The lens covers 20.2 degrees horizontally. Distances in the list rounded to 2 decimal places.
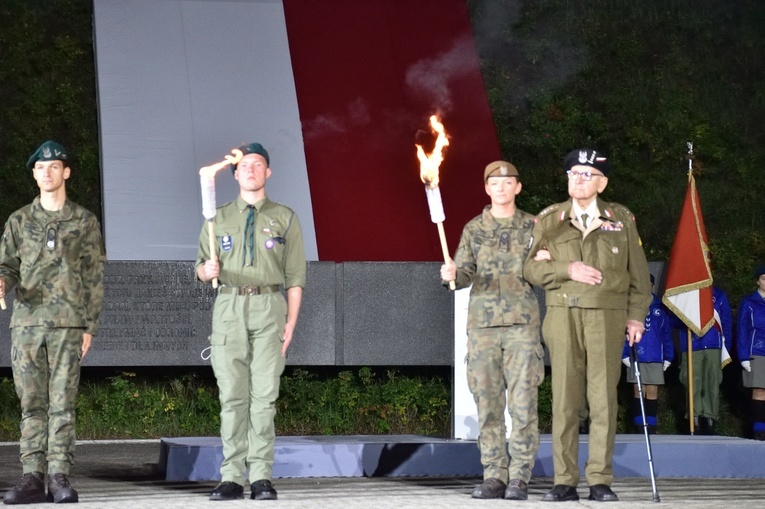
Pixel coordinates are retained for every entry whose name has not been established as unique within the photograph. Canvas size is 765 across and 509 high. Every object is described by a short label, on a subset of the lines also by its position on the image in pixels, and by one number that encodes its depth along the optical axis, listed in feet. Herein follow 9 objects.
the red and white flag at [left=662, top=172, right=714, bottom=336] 52.38
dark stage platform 36.63
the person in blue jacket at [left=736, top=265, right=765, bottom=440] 52.00
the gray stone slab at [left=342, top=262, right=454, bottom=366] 52.84
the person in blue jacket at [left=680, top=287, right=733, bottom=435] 53.13
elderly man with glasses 30.60
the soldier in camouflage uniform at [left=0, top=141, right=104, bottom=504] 30.09
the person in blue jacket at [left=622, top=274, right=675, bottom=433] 52.80
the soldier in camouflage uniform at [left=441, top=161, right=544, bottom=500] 31.74
